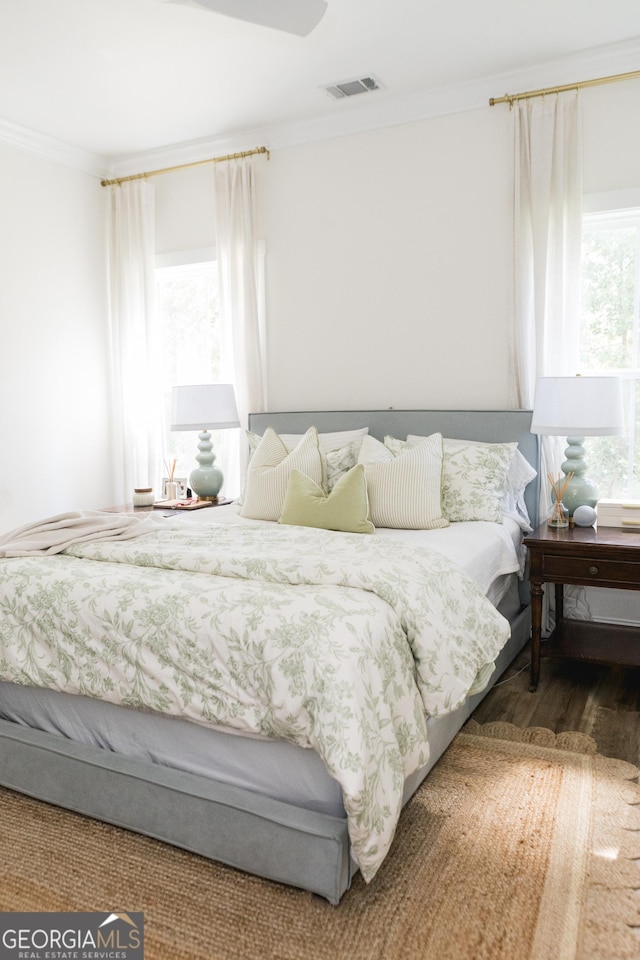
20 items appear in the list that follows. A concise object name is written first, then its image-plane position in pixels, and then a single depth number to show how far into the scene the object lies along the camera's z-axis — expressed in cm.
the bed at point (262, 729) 181
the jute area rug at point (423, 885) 174
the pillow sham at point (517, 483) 356
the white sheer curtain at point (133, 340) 488
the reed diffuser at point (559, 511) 335
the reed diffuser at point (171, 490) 451
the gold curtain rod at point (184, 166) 446
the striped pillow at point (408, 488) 331
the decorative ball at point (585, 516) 329
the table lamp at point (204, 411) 419
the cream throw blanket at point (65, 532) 267
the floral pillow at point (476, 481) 339
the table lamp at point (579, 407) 318
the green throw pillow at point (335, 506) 318
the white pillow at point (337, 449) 374
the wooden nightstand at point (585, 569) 300
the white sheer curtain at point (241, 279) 448
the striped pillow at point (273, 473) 362
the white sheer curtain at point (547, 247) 360
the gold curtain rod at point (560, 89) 346
